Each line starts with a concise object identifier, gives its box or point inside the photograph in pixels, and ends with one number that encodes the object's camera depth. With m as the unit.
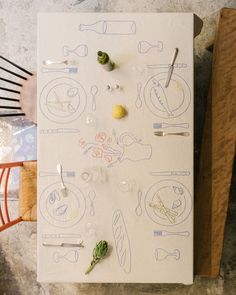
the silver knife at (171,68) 1.93
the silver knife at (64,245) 1.99
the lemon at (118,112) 1.95
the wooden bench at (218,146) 2.12
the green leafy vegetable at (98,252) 1.94
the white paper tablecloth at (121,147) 1.97
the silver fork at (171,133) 1.97
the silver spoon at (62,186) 1.99
